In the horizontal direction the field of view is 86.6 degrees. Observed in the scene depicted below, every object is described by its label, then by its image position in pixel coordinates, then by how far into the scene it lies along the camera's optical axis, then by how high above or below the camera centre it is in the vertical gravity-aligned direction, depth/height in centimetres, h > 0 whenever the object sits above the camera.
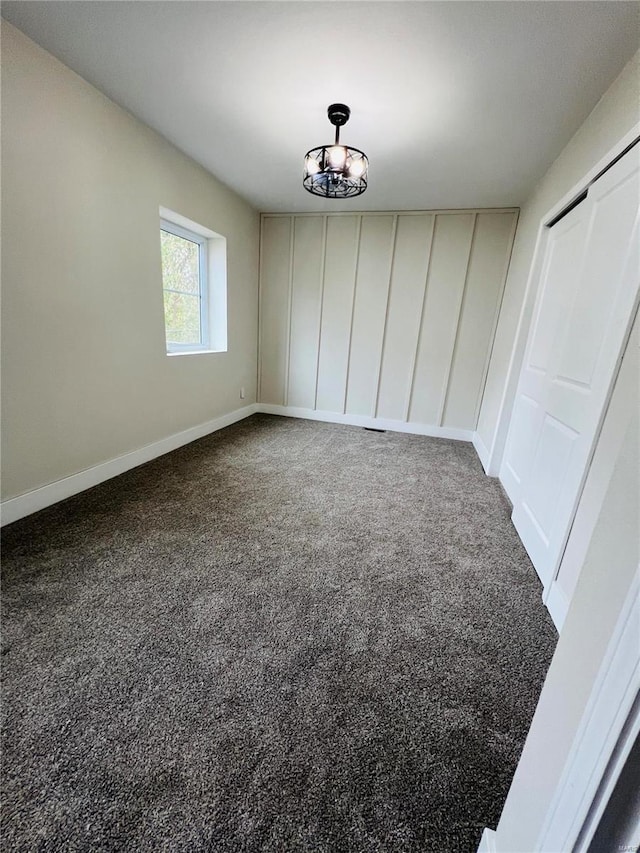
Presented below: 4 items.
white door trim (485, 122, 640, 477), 197 +7
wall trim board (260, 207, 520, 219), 345 +123
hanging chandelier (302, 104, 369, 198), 187 +87
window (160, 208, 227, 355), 307 +29
